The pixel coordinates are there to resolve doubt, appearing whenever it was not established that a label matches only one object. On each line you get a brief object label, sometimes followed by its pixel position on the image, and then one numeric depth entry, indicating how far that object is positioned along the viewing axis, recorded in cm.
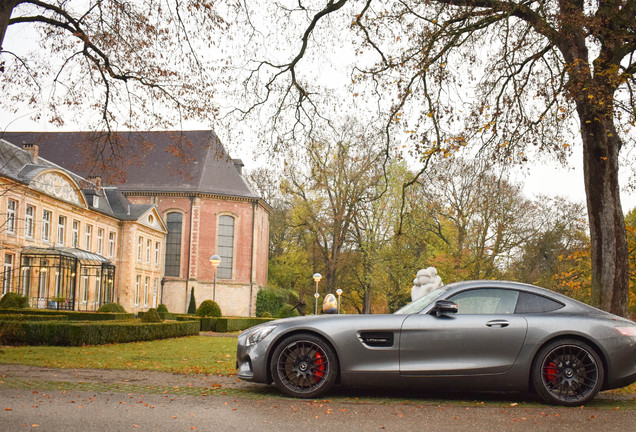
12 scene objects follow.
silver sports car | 678
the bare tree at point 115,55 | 1309
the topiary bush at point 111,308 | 2878
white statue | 1427
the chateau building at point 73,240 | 3369
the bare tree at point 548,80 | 1033
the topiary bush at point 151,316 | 2194
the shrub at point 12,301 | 2581
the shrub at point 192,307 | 4475
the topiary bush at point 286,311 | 3472
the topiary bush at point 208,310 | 3131
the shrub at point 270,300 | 5434
